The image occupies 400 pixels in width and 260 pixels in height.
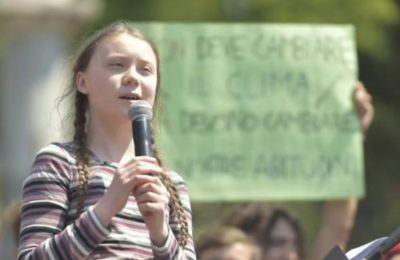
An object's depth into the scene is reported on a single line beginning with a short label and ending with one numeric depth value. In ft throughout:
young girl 23.05
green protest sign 44.82
